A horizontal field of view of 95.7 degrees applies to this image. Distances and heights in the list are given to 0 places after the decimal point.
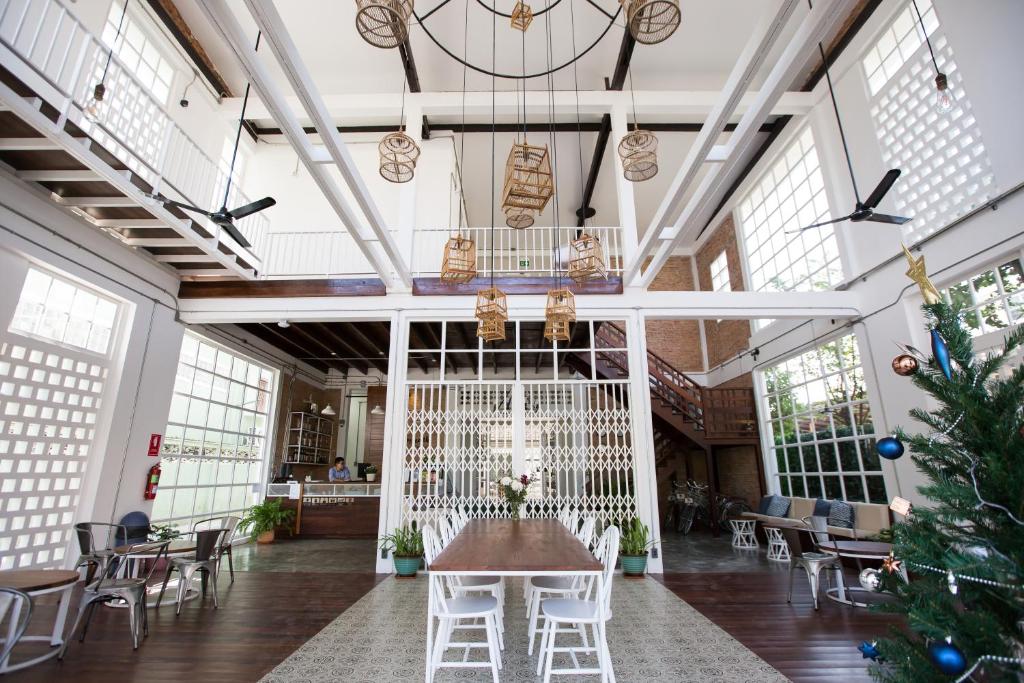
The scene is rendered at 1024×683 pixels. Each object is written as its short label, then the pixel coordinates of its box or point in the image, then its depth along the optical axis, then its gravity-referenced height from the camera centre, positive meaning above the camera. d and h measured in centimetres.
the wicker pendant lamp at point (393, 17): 217 +211
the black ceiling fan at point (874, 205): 376 +214
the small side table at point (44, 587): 264 -67
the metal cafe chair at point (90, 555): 371 -69
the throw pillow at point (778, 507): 695 -59
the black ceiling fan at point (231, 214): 396 +214
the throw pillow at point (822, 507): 605 -52
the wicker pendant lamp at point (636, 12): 215 +207
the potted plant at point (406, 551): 529 -93
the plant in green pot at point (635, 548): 526 -91
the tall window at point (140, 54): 521 +481
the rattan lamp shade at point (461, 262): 421 +186
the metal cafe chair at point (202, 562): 388 -78
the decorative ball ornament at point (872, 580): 165 -40
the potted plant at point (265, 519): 734 -79
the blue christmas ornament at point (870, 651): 154 -60
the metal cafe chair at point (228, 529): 449 -58
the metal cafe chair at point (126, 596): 308 -84
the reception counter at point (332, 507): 772 -65
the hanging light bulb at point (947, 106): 470 +359
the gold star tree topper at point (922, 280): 170 +70
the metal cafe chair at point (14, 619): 244 -78
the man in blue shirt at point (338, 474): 849 -12
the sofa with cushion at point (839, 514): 533 -60
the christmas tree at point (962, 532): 127 -20
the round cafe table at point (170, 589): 382 -114
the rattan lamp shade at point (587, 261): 448 +201
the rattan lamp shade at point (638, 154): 385 +258
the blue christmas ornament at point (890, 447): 164 +7
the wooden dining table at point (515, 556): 240 -50
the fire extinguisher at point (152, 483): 570 -19
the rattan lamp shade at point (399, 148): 398 +271
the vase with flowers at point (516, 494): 422 -24
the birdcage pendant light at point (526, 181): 356 +218
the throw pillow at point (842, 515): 583 -59
